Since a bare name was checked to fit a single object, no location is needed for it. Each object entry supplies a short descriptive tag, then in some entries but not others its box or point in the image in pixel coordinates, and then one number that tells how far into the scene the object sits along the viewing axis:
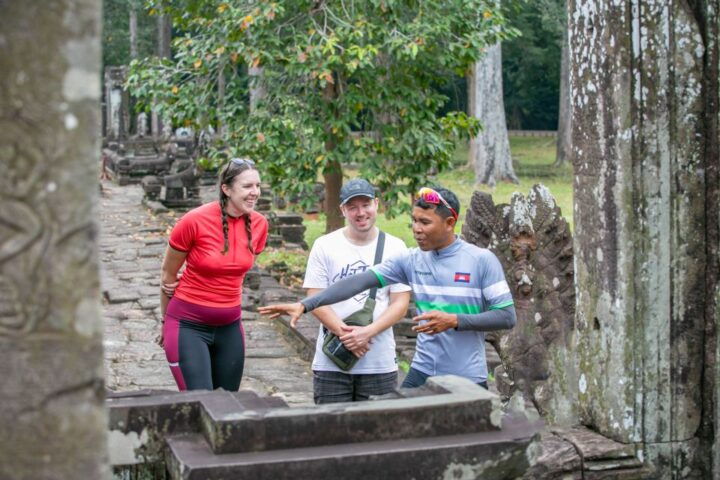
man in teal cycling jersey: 4.91
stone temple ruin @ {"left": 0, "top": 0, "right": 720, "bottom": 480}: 2.12
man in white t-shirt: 5.45
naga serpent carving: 6.78
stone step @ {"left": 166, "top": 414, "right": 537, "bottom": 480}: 3.65
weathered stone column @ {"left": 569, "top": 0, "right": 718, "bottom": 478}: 5.02
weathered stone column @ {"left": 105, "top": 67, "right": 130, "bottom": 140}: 34.50
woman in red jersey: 5.62
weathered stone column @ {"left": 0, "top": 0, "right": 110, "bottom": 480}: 2.08
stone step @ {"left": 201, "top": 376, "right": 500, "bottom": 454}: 3.75
